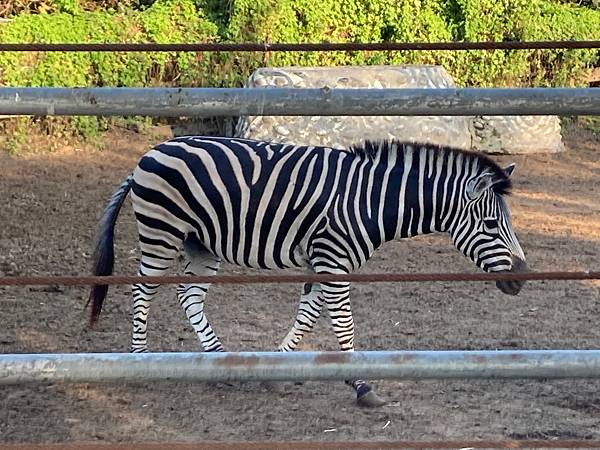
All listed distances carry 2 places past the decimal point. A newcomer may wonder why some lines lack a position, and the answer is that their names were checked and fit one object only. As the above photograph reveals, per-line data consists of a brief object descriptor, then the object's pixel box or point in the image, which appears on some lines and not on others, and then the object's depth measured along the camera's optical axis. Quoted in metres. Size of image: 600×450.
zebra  11.03
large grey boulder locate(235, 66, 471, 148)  23.28
